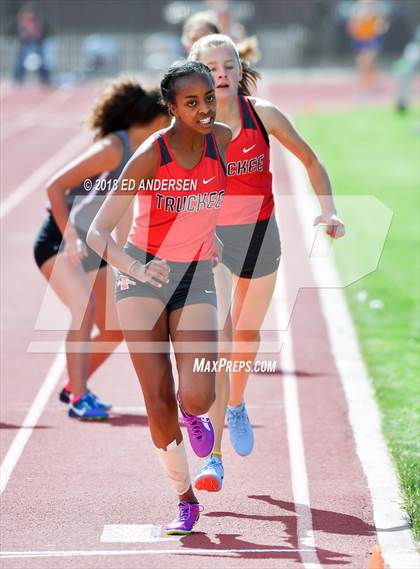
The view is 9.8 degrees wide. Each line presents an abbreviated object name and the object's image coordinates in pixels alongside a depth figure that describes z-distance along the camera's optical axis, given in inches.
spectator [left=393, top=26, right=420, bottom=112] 2031.9
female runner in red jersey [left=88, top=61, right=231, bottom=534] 425.7
